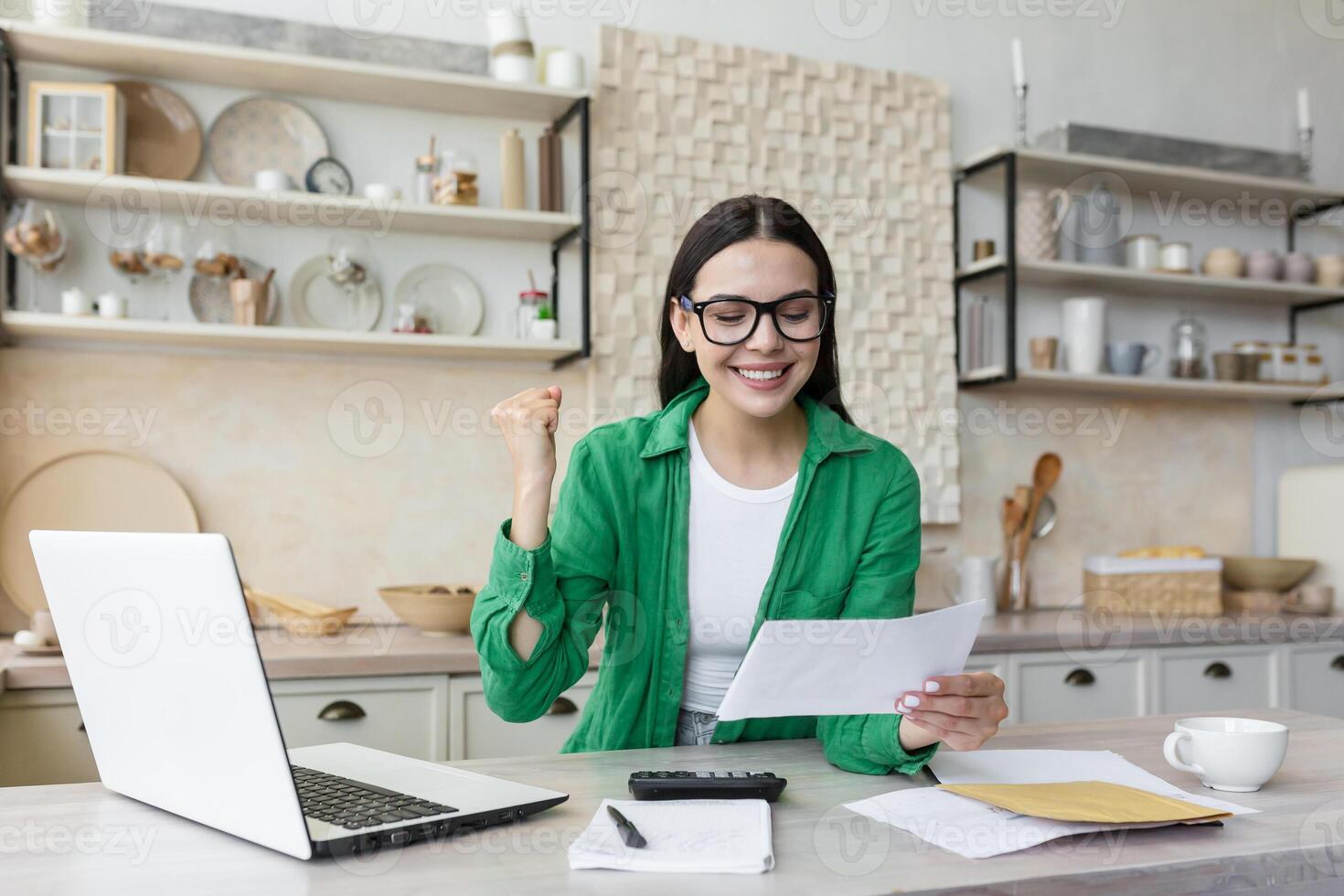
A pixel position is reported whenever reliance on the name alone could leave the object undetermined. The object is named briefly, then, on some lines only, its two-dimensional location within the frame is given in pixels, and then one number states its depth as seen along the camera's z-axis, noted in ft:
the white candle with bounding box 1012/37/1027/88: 10.95
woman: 4.95
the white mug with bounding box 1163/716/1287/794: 3.91
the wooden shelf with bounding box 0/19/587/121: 8.26
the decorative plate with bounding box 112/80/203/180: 8.76
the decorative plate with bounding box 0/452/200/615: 8.45
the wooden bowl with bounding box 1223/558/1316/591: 11.22
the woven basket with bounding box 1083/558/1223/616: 10.69
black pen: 3.17
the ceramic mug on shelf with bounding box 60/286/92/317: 8.20
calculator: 3.70
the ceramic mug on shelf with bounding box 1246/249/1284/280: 11.71
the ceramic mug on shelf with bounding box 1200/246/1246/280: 11.58
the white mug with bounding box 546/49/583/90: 9.48
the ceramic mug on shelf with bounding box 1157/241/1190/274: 11.38
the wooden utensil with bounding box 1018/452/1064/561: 11.32
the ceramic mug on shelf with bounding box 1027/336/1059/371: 10.95
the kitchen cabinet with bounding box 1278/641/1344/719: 10.16
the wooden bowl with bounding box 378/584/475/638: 8.21
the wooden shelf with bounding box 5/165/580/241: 8.13
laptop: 2.91
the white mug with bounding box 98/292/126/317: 8.23
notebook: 3.03
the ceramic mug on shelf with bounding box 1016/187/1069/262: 10.87
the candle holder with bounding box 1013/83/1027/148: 11.05
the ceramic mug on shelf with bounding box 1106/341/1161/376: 11.08
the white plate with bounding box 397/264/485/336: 9.59
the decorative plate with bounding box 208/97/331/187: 9.08
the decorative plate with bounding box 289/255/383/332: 9.22
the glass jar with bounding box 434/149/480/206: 9.18
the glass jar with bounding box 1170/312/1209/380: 11.49
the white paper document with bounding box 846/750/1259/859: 3.31
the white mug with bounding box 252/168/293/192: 8.57
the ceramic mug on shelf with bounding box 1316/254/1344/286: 12.00
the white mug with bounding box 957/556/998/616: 10.47
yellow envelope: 3.38
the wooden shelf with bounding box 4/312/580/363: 8.08
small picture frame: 8.18
